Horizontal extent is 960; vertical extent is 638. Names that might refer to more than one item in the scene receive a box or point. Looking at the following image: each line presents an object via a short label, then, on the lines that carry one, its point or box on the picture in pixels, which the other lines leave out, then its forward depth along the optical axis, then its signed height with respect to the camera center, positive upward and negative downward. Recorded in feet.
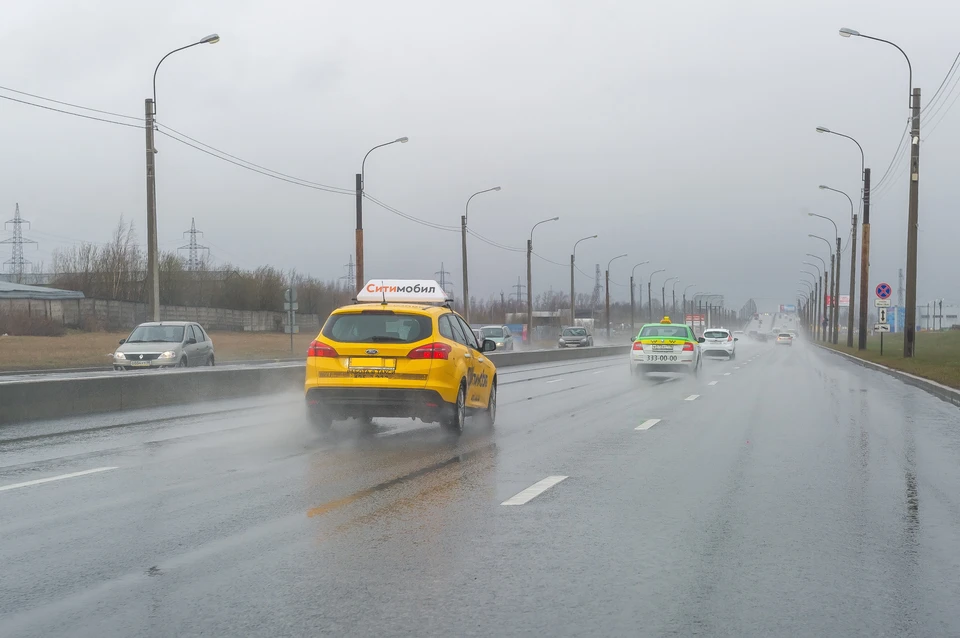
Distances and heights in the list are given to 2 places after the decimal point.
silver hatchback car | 84.79 -4.05
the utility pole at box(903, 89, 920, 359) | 116.16 +9.68
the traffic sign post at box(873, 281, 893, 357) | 147.23 -0.02
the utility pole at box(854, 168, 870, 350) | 164.96 +7.75
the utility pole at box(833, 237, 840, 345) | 290.23 -2.05
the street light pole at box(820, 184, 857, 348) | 215.72 +6.65
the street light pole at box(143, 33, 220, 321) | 96.43 +7.75
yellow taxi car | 41.29 -2.69
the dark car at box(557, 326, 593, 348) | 241.55 -8.92
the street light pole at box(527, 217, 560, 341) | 224.53 +1.67
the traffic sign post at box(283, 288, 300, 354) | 149.59 -0.55
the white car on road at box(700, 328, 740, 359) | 163.58 -6.77
